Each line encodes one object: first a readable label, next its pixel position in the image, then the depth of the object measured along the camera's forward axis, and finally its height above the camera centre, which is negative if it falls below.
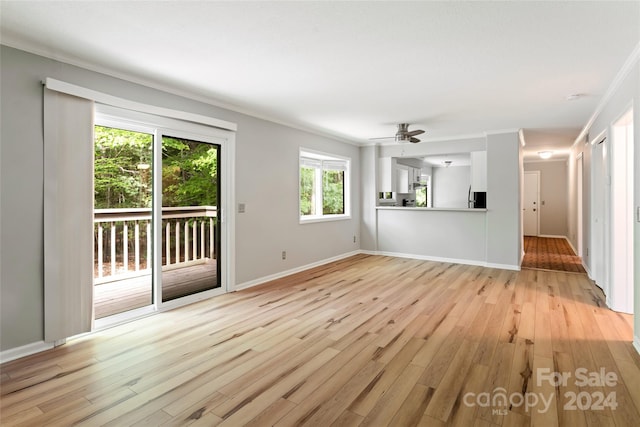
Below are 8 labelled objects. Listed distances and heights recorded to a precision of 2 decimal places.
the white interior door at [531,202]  10.14 +0.26
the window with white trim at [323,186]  6.14 +0.48
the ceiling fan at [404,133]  5.22 +1.21
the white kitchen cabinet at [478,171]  6.11 +0.74
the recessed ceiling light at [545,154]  8.03 +1.39
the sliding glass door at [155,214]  3.57 -0.04
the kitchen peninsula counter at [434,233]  6.18 -0.44
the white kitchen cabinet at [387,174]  7.13 +0.78
